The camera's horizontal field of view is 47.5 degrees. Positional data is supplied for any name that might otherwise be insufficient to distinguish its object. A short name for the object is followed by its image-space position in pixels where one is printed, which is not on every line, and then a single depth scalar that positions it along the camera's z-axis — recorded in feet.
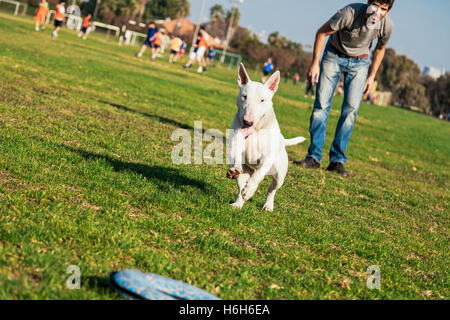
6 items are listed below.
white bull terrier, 15.43
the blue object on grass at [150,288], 8.32
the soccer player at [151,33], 98.53
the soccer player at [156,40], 98.25
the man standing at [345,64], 26.76
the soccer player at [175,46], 111.85
